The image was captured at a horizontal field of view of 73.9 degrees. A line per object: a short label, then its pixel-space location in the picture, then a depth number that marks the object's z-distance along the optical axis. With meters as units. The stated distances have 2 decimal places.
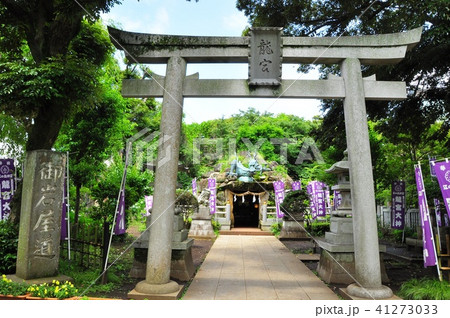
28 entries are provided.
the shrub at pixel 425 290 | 5.31
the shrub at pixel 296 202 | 14.69
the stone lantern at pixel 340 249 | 6.79
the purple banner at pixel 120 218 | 7.33
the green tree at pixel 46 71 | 6.30
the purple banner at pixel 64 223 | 7.20
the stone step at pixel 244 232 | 17.73
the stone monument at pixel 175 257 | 7.07
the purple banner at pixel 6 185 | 9.08
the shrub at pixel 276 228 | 17.53
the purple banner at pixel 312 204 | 16.14
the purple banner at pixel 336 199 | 15.57
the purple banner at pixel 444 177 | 5.87
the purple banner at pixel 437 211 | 10.86
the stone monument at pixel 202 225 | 15.50
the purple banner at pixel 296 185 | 18.75
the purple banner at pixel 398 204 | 12.57
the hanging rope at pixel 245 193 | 20.78
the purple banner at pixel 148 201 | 15.15
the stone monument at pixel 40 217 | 5.69
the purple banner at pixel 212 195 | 16.95
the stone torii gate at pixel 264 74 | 5.95
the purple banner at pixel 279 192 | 17.08
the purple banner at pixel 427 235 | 5.90
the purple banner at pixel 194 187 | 18.44
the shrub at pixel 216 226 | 17.75
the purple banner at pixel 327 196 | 19.47
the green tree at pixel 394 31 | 7.98
